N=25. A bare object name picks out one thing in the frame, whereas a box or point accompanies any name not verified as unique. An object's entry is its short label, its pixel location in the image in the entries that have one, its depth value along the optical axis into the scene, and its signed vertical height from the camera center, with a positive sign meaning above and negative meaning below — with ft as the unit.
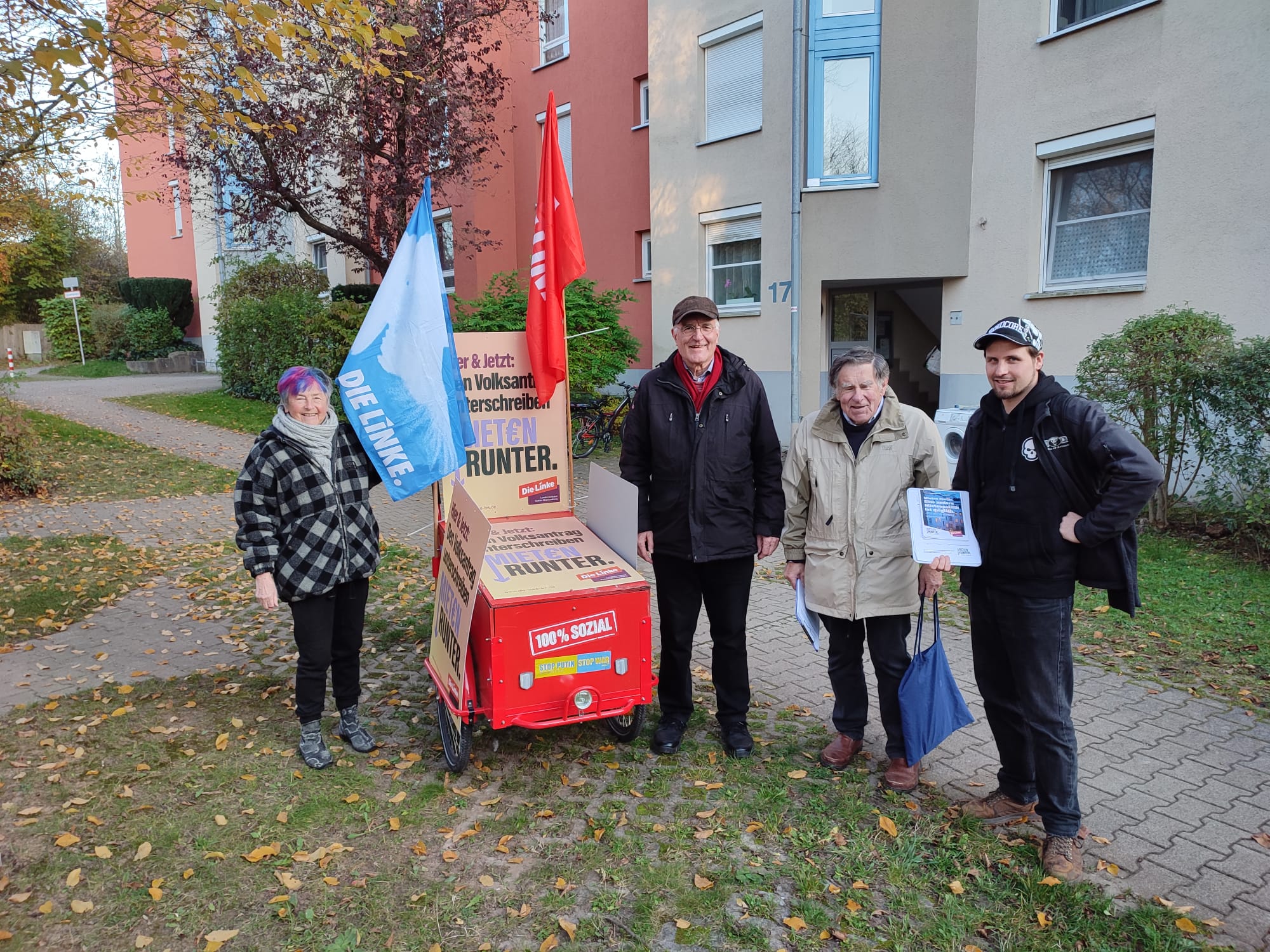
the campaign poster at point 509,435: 15.49 -1.73
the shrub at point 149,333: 94.73 +1.19
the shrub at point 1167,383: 24.14 -1.49
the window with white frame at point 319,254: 82.38 +8.40
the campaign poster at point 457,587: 11.89 -3.59
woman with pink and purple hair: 12.57 -2.70
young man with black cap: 9.68 -2.27
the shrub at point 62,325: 103.60 +2.39
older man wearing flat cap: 13.03 -2.31
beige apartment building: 29.99 +6.90
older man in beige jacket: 12.07 -2.51
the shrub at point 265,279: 69.36 +5.11
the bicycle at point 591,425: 44.60 -4.48
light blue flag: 13.52 -0.57
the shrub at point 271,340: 50.80 +0.21
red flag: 14.96 +1.30
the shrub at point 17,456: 34.30 -4.37
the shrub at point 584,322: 44.37 +0.85
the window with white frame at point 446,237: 65.98 +7.88
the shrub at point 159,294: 96.48 +5.52
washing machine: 33.12 -3.60
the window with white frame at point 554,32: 61.41 +21.67
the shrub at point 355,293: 62.75 +3.75
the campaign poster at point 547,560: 12.57 -3.42
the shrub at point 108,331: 99.35 +1.58
